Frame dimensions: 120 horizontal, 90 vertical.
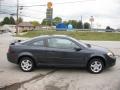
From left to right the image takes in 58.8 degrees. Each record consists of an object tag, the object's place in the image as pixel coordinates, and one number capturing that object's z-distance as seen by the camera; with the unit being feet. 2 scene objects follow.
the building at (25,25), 164.09
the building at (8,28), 136.67
